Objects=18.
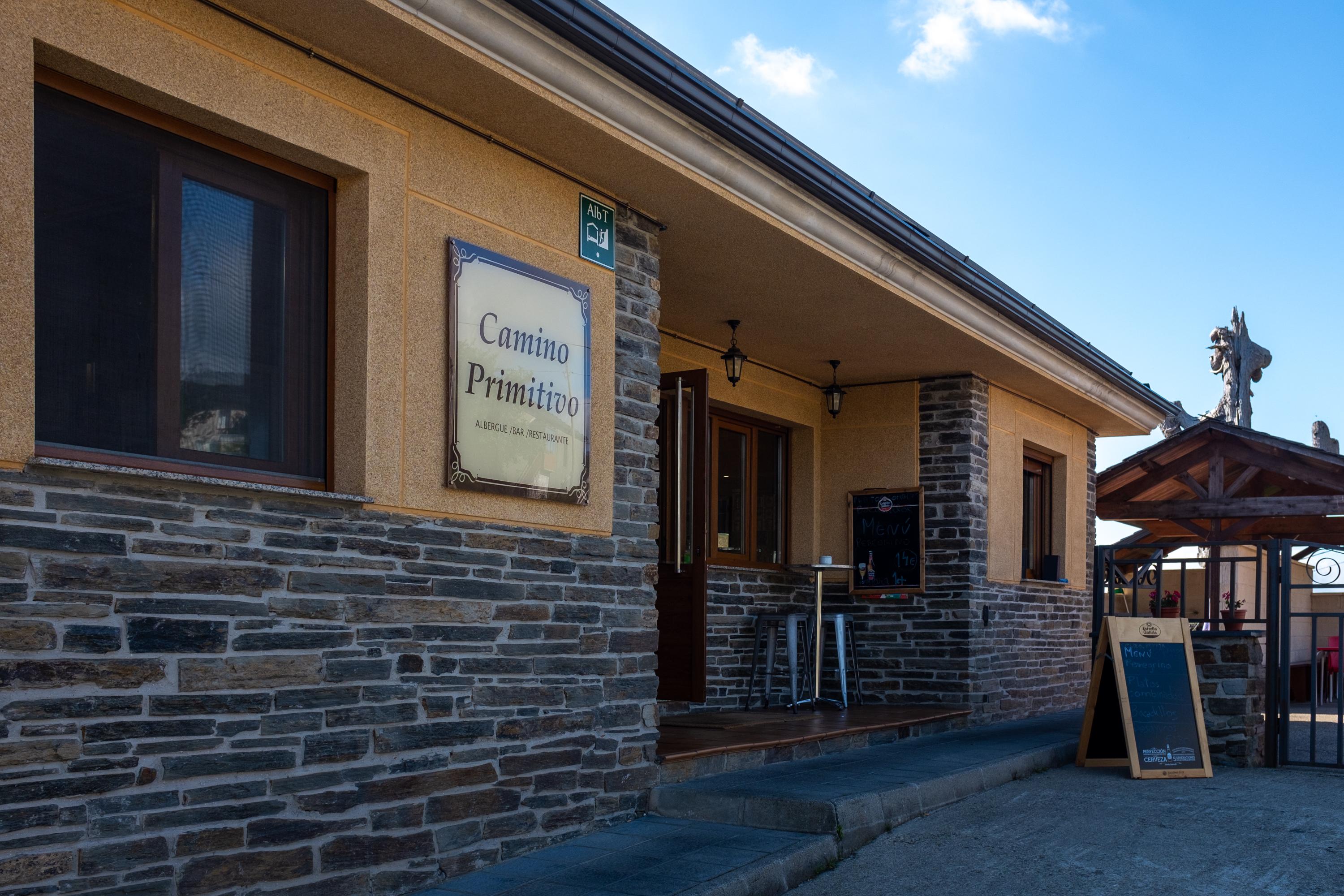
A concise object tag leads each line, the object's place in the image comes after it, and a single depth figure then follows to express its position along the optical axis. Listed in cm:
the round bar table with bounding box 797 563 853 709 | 896
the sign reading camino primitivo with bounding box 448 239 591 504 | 512
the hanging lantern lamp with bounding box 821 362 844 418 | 1020
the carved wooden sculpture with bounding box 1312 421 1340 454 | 2112
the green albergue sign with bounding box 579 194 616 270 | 590
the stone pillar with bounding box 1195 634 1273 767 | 816
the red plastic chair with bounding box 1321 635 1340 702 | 1511
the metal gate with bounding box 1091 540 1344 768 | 816
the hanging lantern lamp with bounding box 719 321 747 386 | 884
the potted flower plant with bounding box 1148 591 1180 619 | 1291
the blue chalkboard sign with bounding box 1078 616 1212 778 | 768
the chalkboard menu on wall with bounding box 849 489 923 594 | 1015
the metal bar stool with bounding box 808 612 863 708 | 923
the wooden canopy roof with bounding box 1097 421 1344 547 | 1255
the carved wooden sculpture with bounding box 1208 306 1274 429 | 2056
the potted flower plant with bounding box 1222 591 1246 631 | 824
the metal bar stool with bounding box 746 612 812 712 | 887
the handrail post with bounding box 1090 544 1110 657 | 887
